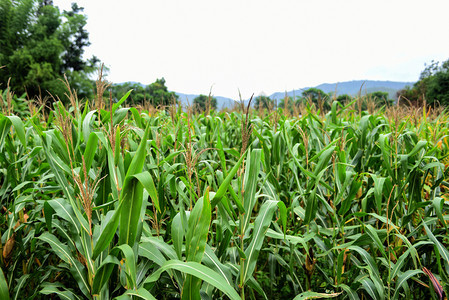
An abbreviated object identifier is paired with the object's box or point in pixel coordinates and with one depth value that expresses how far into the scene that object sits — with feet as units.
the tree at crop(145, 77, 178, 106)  156.63
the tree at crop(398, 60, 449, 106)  93.54
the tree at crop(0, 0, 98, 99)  71.61
